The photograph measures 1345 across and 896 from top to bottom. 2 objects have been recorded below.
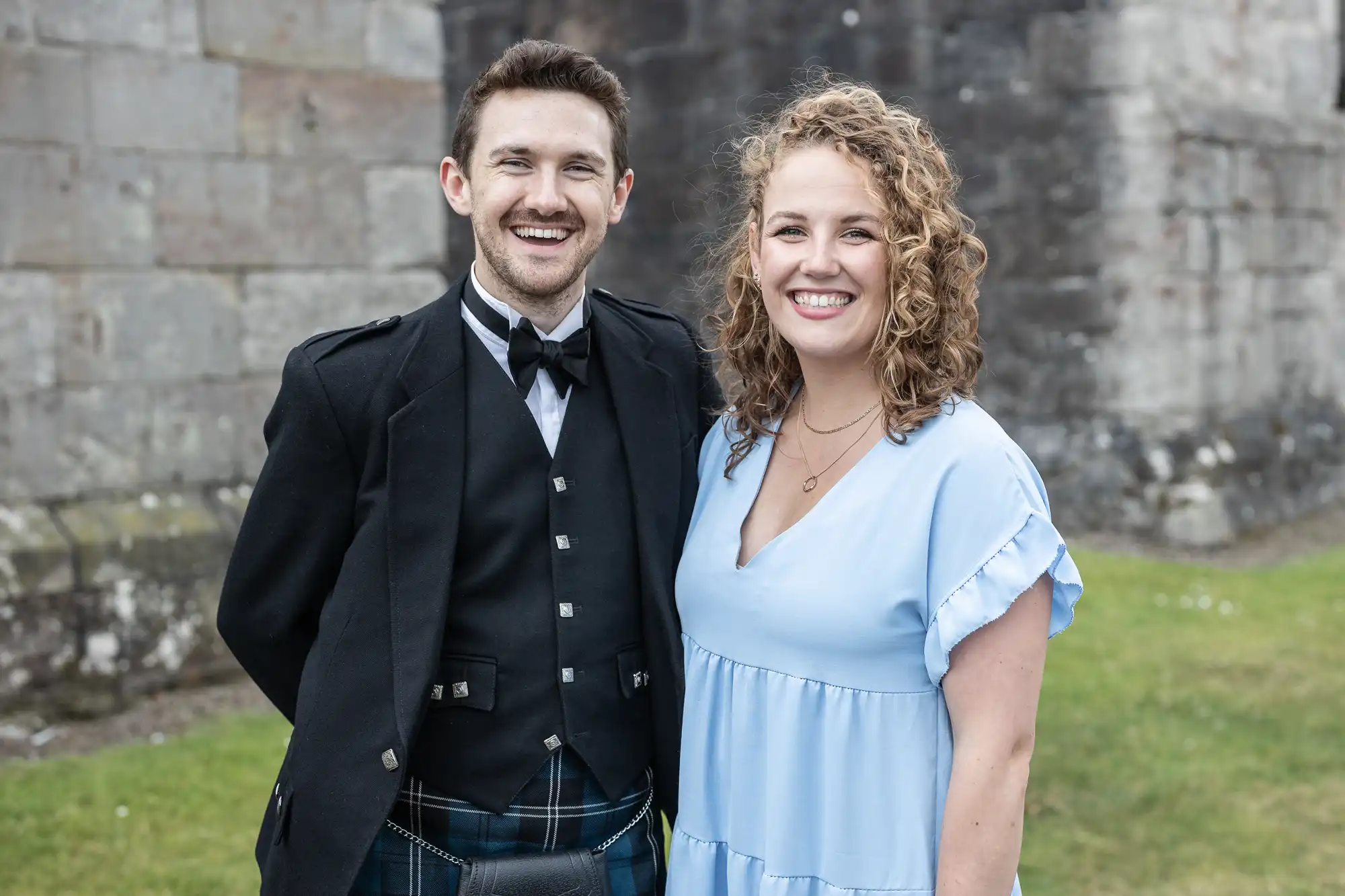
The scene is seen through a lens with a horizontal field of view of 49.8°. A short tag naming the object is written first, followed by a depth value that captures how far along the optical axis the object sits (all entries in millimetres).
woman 2088
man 2387
